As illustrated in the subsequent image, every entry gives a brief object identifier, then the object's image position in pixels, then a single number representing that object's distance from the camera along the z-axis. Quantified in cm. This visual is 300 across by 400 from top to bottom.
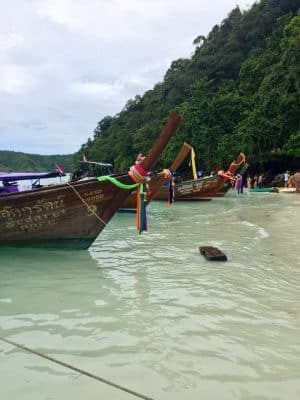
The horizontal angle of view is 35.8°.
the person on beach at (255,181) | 3673
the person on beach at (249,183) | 3719
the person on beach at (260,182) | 3644
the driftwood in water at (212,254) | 737
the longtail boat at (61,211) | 777
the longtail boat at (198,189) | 2203
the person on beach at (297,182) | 2719
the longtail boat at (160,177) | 1249
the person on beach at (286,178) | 3262
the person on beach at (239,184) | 3002
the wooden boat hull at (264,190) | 3016
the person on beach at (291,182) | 3109
